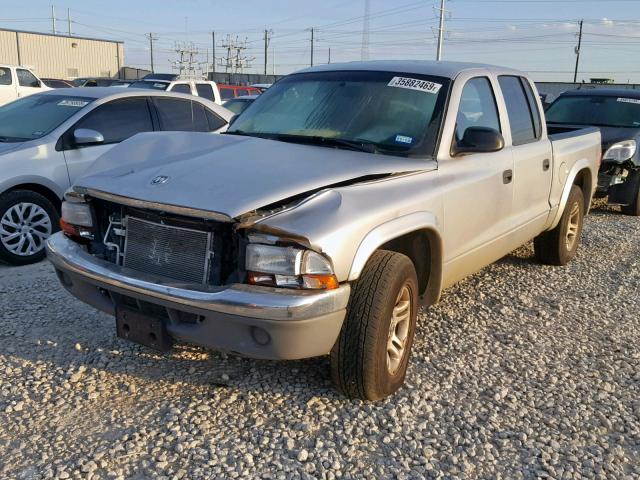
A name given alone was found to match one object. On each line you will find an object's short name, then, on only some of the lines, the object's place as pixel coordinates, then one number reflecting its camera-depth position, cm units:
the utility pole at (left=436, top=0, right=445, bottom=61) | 4862
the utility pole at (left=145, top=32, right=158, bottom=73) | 8441
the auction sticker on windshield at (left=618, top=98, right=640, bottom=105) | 956
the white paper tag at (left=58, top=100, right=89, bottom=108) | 641
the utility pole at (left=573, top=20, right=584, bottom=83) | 6024
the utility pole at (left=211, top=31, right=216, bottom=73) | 7727
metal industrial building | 4619
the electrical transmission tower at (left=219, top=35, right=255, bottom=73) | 7912
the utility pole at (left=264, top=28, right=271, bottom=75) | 7375
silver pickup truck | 283
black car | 873
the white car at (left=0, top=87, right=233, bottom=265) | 571
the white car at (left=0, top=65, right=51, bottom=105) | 1736
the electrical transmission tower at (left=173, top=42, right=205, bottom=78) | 6832
